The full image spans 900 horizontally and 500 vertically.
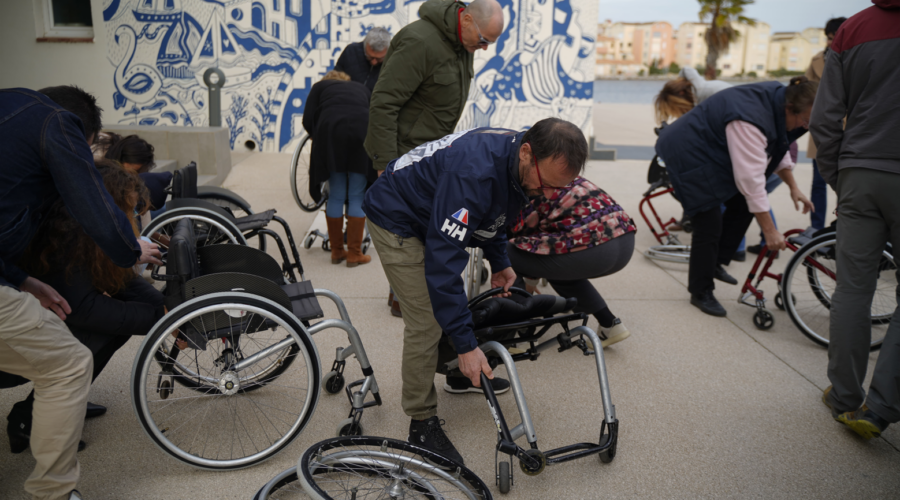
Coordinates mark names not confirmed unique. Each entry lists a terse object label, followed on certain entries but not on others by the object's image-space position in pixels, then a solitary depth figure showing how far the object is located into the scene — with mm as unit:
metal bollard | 7066
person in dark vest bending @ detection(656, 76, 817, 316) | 3518
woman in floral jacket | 2998
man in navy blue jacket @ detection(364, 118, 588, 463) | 1952
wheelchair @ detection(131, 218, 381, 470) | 2174
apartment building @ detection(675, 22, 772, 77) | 104500
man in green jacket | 3246
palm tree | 36062
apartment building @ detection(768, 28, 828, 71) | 102994
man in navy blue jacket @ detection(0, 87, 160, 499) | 1759
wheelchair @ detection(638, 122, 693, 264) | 5129
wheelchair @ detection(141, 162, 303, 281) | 3451
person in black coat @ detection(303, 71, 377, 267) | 4387
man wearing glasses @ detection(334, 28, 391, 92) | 4906
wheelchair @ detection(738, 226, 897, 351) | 3518
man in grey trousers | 2459
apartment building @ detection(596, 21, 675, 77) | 113450
